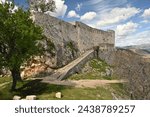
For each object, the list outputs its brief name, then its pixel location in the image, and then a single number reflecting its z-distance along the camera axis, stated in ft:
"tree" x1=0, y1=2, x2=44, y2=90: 32.54
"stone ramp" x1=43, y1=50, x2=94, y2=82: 44.53
